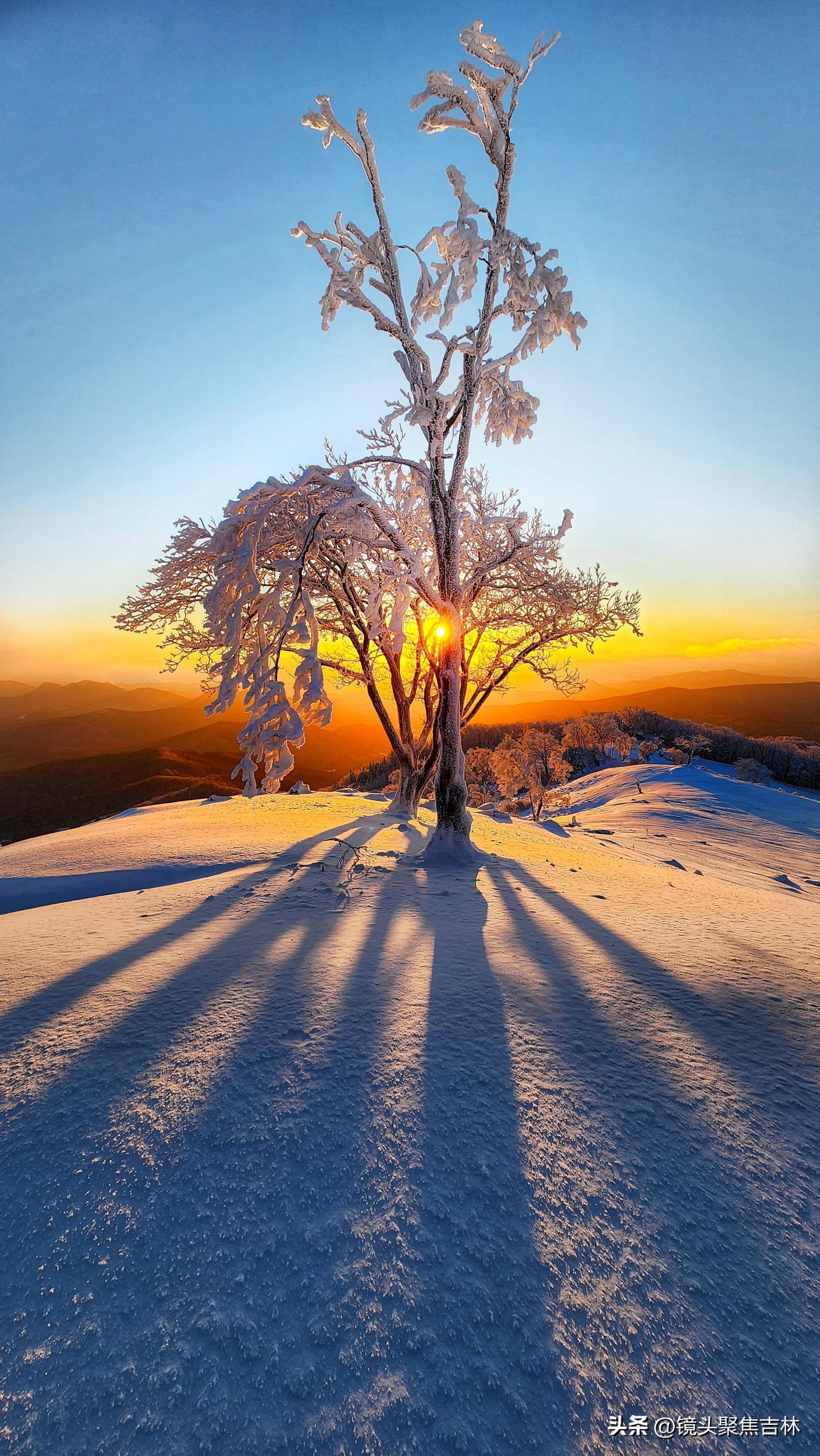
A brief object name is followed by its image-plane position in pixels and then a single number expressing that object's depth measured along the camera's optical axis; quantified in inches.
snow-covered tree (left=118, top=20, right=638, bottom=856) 195.0
